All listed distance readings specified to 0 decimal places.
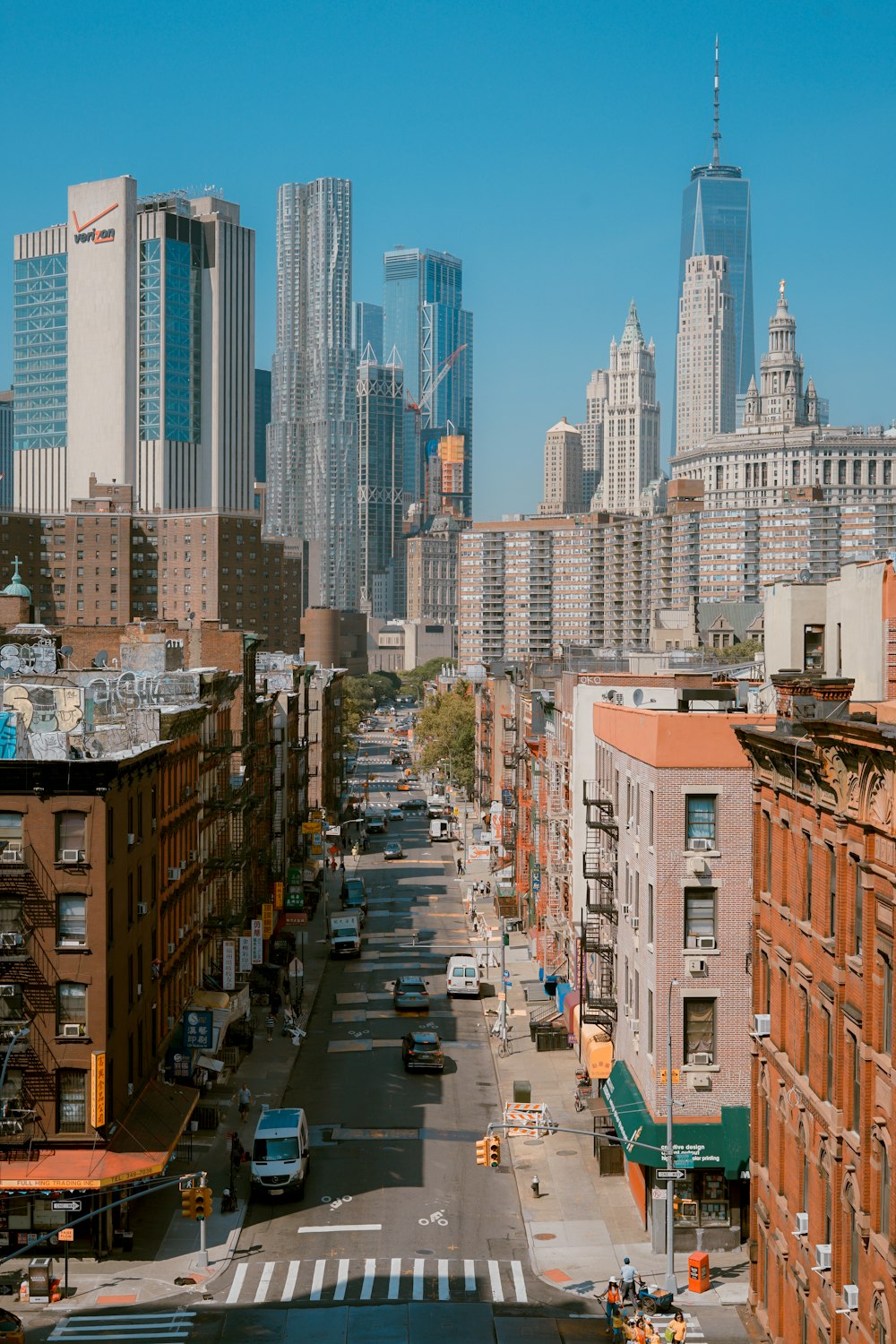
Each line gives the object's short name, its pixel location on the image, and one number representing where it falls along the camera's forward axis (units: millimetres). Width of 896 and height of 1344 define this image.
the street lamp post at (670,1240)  38844
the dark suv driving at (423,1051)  62562
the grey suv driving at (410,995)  74062
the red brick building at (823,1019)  26719
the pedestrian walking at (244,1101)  55500
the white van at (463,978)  77625
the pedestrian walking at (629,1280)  38000
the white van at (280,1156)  46938
